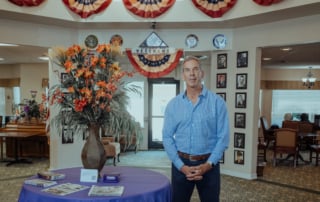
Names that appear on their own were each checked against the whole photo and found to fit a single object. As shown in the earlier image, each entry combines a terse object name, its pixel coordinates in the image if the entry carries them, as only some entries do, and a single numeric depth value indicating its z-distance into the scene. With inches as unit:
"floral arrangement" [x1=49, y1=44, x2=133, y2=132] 86.9
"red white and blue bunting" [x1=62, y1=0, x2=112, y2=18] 190.6
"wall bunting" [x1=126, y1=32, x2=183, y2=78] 208.1
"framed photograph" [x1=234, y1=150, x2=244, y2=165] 210.4
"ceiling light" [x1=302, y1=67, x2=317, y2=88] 371.9
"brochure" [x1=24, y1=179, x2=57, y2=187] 85.0
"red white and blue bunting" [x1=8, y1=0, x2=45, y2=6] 168.8
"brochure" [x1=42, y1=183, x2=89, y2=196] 79.0
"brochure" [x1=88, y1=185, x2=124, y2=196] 77.8
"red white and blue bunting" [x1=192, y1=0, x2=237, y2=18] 181.6
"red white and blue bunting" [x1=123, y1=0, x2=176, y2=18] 190.2
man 87.4
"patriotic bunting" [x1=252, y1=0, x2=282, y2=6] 160.7
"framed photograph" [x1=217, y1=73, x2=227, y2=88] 216.0
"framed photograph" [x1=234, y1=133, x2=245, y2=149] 210.0
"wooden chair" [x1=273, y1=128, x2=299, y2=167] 254.5
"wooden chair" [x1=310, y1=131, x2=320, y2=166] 261.4
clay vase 91.9
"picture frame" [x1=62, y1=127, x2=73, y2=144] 211.8
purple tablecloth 75.8
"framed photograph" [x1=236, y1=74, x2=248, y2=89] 205.5
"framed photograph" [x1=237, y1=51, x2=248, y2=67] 204.5
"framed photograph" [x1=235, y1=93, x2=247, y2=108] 206.2
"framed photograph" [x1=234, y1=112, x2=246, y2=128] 208.1
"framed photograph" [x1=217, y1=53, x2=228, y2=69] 215.7
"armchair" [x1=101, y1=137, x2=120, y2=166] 237.0
